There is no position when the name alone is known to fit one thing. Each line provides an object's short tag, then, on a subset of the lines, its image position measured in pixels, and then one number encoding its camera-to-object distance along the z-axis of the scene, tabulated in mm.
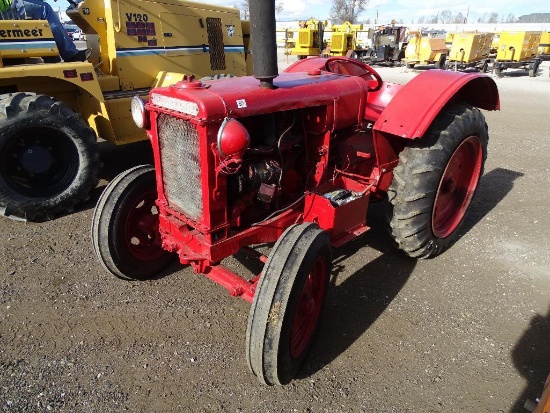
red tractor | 2156
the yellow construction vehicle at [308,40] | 20562
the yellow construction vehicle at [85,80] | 4234
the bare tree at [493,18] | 104825
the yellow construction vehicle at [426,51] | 19141
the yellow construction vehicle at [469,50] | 17188
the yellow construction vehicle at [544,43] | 21281
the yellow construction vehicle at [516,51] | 17266
